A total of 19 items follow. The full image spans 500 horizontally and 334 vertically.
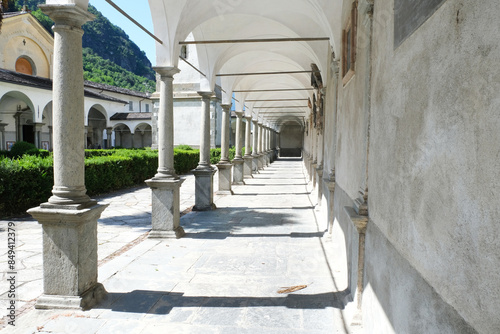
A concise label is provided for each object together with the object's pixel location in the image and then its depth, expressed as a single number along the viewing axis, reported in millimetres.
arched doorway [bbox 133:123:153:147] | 37406
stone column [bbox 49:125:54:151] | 24675
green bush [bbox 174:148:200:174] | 17844
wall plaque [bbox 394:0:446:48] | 1743
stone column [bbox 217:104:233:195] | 11773
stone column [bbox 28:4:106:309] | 3627
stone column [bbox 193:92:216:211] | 9070
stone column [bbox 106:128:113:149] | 29016
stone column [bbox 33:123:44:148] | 23666
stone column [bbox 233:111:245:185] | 14434
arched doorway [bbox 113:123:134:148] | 37881
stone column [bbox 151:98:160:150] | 23766
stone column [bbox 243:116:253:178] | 17391
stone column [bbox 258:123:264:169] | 22333
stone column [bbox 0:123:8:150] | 23078
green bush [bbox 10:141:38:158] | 15683
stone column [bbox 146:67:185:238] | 6352
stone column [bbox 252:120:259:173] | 19923
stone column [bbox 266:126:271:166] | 26922
